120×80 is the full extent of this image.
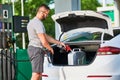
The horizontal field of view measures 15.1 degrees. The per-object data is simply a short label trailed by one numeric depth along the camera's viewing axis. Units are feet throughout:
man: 25.20
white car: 23.24
